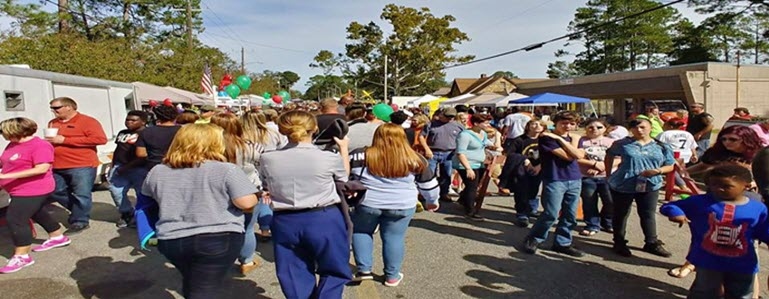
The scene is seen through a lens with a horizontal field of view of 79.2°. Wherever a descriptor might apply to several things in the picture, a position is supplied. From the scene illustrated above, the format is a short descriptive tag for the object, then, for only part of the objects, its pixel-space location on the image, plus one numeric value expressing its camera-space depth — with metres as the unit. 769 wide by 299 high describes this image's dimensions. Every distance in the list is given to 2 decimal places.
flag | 16.95
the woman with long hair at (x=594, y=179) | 5.21
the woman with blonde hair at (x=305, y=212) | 2.74
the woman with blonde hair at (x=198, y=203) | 2.55
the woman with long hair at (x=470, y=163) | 5.87
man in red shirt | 5.17
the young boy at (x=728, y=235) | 2.86
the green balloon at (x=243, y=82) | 19.48
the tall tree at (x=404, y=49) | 39.97
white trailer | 6.73
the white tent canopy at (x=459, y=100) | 24.65
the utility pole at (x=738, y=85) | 26.53
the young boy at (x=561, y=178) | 4.39
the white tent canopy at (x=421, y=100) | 25.58
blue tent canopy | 17.61
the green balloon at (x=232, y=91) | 17.52
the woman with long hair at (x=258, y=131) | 4.34
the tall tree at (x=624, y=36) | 50.03
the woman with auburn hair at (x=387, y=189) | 3.51
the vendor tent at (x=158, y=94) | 14.13
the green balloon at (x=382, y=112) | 6.57
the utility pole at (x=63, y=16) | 17.31
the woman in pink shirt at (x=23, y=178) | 4.13
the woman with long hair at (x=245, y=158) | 4.00
